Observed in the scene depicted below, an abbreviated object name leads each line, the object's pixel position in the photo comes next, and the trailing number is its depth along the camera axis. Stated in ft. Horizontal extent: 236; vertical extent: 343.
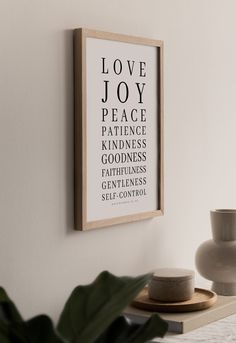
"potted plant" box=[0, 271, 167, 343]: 4.11
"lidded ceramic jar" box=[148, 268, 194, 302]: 6.72
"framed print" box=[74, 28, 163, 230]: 6.49
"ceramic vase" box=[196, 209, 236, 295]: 7.17
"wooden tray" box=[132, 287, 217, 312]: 6.62
